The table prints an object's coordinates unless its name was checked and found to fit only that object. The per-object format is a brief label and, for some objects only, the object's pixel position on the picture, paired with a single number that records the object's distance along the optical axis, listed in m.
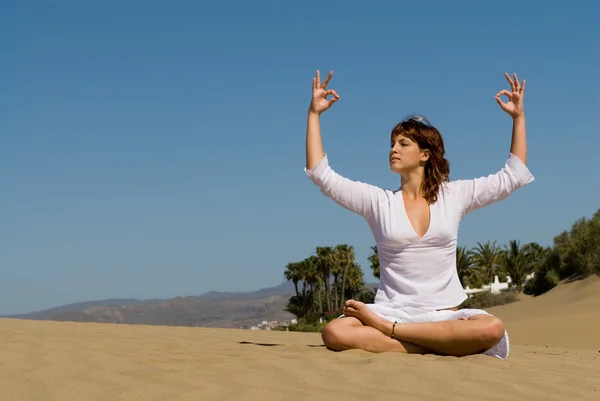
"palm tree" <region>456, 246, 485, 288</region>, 57.09
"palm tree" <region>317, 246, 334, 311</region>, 63.97
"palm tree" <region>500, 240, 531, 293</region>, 53.75
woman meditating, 5.19
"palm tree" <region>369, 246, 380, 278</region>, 56.93
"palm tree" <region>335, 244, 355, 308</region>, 63.78
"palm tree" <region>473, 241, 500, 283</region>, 61.31
